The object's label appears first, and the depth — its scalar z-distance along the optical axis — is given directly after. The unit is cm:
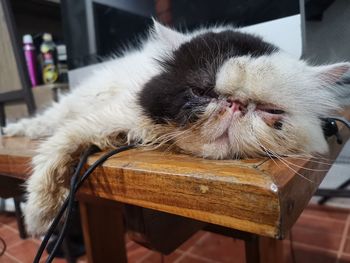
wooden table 24
